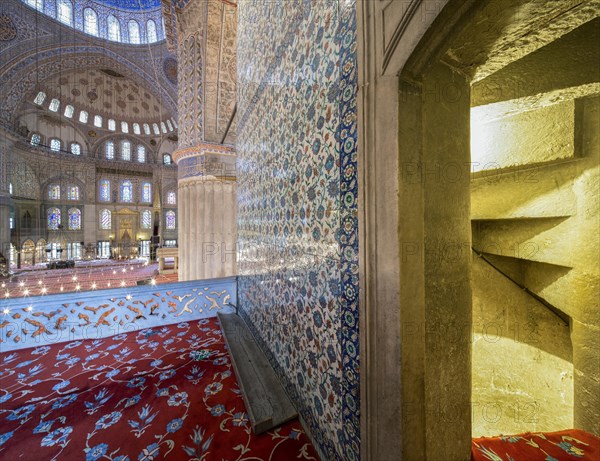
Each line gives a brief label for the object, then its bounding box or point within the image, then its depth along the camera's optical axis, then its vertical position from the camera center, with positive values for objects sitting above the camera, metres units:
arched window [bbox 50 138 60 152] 16.27 +6.01
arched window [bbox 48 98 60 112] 15.17 +8.20
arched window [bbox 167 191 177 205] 20.69 +2.76
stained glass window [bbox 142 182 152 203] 19.99 +3.18
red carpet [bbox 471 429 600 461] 1.13 -1.13
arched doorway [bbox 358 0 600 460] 0.80 +0.10
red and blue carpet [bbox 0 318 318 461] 1.25 -1.18
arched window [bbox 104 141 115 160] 18.39 +6.30
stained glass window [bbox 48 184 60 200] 16.33 +2.68
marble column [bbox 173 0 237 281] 4.99 +1.66
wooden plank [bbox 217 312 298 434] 1.39 -1.11
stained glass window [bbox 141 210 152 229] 20.16 +0.87
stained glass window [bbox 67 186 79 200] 17.25 +2.77
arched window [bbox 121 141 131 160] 19.02 +6.48
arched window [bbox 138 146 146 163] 19.58 +6.34
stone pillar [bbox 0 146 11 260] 11.48 +1.20
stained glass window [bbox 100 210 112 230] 18.30 +0.74
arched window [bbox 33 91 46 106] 14.28 +8.16
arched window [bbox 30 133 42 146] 14.88 +5.93
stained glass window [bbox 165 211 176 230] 20.78 +0.89
